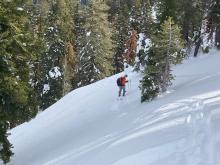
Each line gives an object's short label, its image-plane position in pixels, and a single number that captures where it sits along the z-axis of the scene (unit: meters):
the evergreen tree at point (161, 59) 27.94
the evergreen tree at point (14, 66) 20.95
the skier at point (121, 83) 32.31
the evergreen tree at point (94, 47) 53.69
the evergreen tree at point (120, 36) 71.81
